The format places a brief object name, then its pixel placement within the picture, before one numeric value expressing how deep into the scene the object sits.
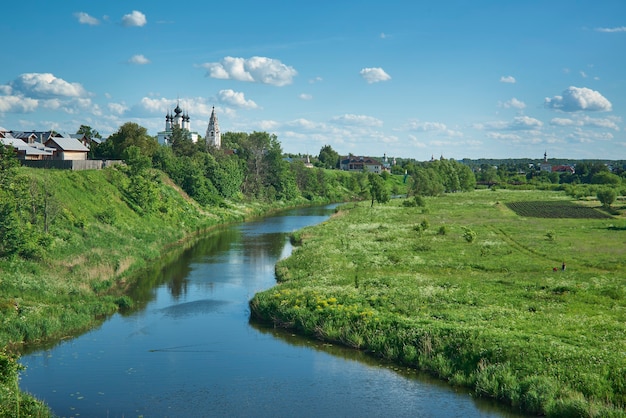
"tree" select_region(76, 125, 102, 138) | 147.25
